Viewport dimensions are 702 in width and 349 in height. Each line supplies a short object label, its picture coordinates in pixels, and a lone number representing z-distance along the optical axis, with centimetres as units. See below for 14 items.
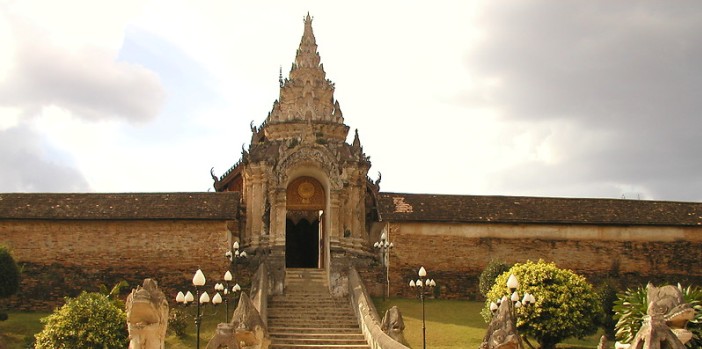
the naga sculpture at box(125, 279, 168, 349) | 1494
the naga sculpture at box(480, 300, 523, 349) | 1374
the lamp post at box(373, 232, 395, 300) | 3183
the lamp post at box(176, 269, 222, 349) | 1958
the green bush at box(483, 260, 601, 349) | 2477
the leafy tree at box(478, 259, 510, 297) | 2922
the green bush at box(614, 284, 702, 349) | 1712
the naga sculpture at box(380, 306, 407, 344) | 2305
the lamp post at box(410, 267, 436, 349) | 2395
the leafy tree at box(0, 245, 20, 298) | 2784
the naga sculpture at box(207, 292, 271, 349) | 1942
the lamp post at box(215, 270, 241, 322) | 2280
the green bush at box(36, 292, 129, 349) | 2300
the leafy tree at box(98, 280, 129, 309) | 2594
